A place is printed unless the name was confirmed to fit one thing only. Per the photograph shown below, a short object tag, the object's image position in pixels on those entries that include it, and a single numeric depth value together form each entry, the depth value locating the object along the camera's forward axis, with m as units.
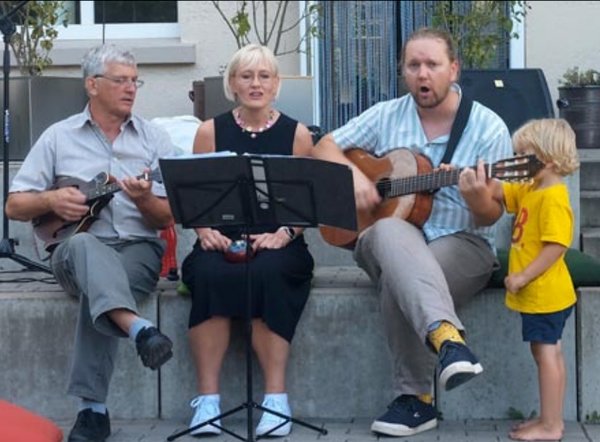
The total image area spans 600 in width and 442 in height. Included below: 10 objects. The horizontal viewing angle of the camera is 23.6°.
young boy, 5.74
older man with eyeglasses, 6.05
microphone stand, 7.27
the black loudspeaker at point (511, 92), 8.06
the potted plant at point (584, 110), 8.82
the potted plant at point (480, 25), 9.17
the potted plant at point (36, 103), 8.24
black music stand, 5.57
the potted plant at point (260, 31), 8.73
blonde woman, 6.14
